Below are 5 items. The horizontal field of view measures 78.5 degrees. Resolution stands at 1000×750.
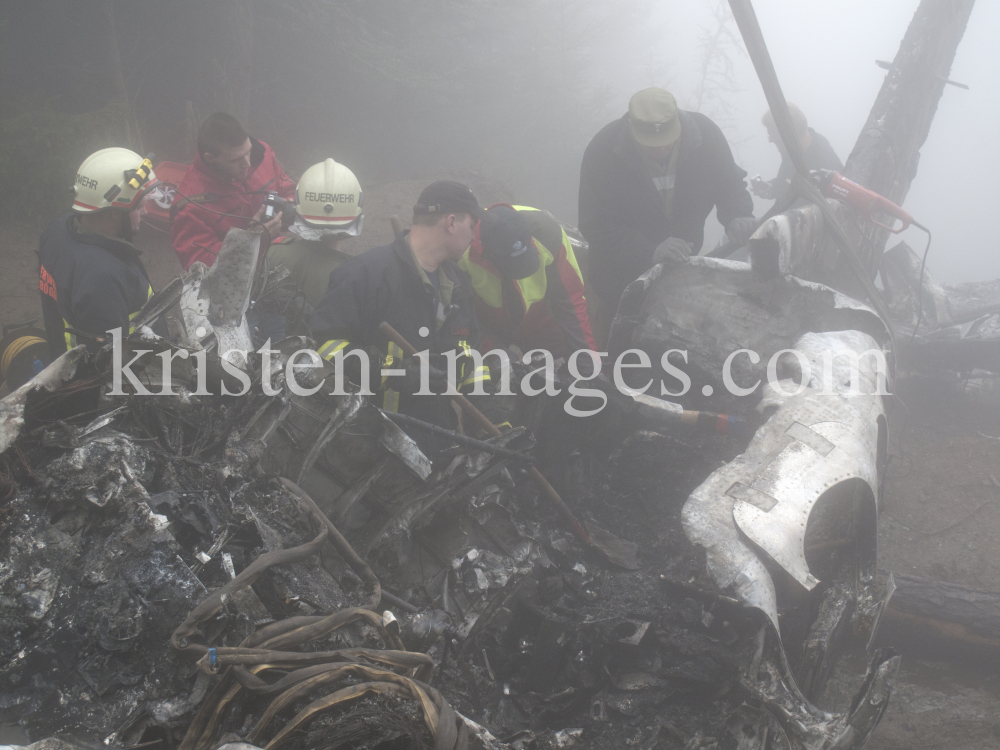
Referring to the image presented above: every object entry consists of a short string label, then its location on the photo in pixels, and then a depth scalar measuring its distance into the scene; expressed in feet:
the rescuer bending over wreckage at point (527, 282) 11.70
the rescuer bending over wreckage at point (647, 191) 13.66
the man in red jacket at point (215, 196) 12.34
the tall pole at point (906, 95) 19.45
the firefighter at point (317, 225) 11.98
